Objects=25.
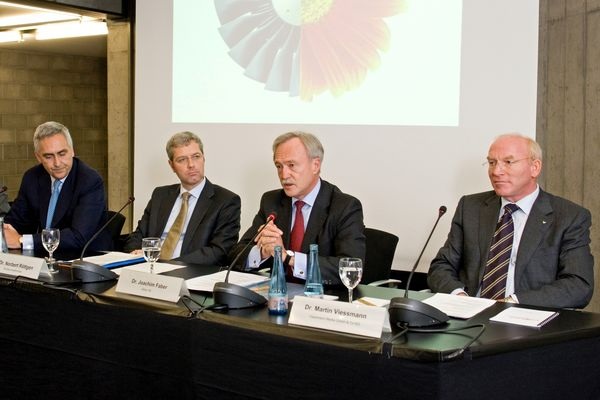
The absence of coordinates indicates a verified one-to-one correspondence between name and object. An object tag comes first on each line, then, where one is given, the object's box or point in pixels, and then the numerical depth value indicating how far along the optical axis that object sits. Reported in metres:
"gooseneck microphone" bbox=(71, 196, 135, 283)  2.83
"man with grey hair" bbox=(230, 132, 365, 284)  3.23
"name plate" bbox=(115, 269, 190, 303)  2.50
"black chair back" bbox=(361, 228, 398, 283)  3.71
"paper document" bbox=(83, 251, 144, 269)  3.15
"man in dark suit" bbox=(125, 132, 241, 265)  3.71
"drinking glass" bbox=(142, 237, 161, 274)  2.86
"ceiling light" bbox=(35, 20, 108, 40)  6.50
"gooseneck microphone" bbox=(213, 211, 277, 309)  2.39
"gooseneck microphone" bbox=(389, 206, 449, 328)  2.13
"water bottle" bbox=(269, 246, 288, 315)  2.34
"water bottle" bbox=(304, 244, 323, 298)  2.45
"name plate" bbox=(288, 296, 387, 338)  2.05
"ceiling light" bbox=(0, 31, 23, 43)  7.43
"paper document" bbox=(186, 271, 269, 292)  2.71
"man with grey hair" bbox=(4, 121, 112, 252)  3.85
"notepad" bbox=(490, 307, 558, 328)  2.21
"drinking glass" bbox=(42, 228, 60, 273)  3.05
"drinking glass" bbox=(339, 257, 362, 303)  2.39
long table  1.98
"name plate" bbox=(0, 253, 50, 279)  2.87
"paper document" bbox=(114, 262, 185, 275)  3.05
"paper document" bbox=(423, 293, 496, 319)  2.32
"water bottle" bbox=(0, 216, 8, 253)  3.41
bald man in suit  2.93
